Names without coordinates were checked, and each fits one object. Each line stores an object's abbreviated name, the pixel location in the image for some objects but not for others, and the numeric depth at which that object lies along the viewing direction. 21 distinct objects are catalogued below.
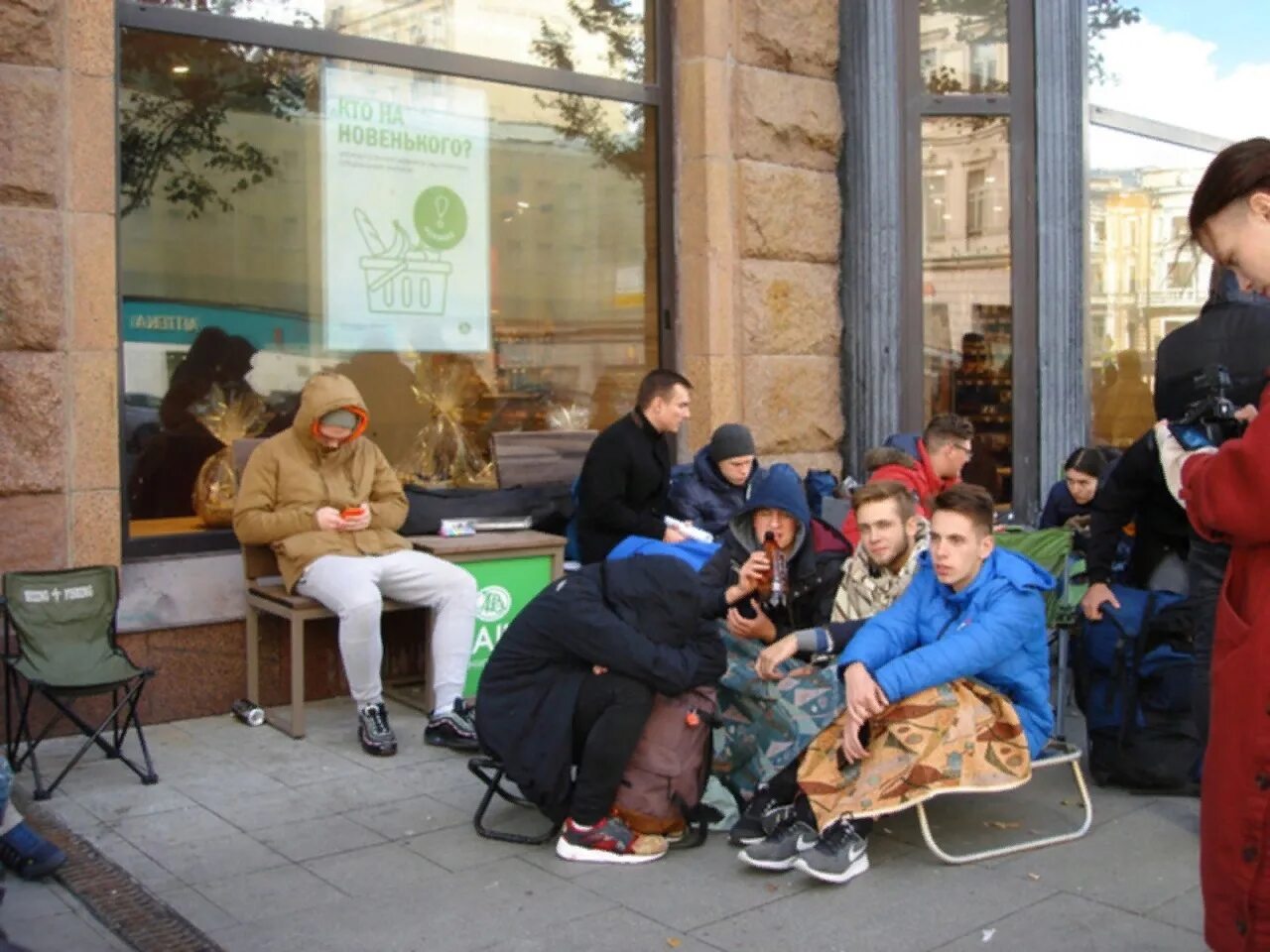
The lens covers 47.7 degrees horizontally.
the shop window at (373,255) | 6.89
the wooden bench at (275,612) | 6.19
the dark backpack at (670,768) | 4.75
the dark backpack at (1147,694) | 5.34
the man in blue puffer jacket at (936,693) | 4.54
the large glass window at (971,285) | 9.13
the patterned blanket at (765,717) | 4.96
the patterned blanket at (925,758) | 4.55
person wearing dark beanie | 7.03
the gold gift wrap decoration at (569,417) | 8.29
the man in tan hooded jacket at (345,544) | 6.16
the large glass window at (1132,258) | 9.84
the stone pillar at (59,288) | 6.02
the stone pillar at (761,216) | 8.29
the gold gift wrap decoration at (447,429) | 7.78
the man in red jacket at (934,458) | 6.77
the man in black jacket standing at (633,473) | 6.93
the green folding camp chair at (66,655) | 5.43
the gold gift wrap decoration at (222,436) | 6.89
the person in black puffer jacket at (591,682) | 4.66
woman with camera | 2.27
